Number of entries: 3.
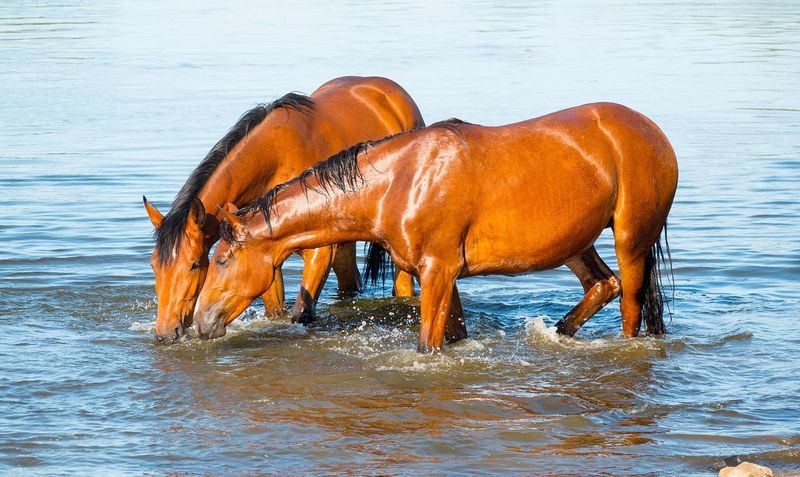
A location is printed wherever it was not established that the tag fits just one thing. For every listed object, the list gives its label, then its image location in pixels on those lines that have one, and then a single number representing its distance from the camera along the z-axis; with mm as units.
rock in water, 10656
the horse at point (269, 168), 15172
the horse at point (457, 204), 14398
